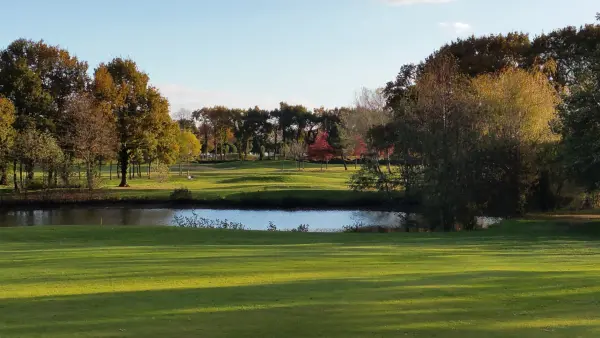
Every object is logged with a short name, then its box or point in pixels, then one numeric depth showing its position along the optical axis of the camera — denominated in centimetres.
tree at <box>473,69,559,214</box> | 3497
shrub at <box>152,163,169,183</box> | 6500
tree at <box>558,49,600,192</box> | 3052
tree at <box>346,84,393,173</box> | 6116
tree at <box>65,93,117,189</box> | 5631
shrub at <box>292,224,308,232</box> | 3462
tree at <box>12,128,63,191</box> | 5338
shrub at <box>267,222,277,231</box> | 3519
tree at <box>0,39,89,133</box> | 5828
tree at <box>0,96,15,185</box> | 5311
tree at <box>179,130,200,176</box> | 8308
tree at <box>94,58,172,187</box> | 6197
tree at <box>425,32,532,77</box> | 5475
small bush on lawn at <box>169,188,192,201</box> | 5166
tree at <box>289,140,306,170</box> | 10468
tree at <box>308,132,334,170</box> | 9759
